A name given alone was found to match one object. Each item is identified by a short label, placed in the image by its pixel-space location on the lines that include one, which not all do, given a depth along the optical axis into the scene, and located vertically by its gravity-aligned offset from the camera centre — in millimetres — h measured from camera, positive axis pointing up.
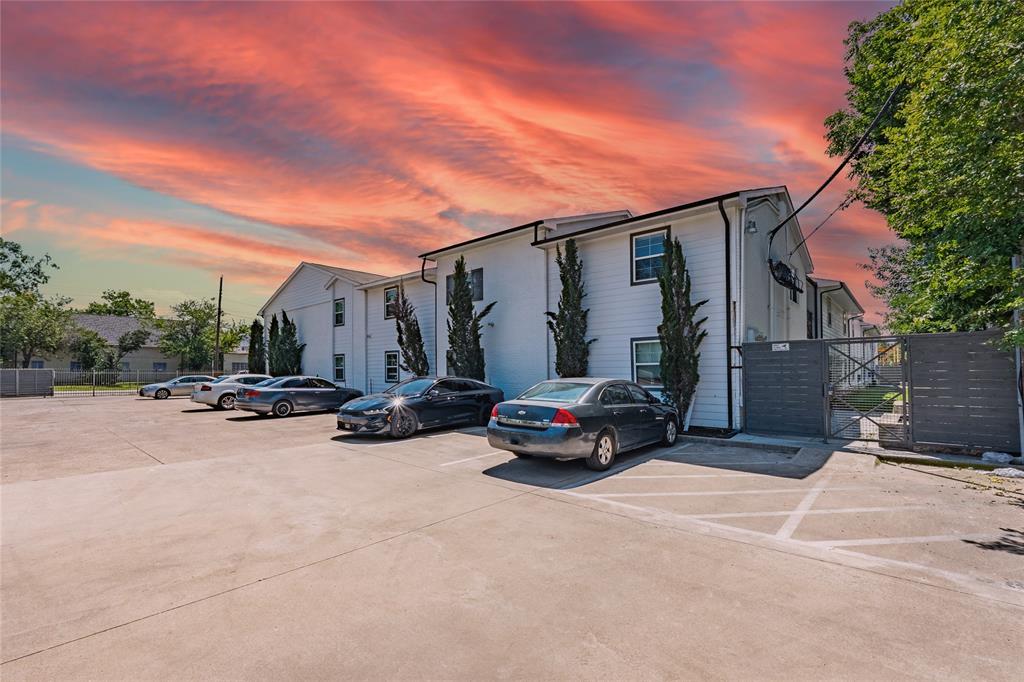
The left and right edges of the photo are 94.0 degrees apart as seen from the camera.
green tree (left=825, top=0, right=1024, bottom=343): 6352 +3050
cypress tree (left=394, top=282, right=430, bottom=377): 19719 +693
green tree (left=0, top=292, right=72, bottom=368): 37781 +2546
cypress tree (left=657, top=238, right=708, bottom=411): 11852 +598
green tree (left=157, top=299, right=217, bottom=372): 46406 +2409
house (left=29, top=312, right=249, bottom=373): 46156 +1830
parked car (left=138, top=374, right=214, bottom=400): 28125 -1674
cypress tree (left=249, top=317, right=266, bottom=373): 30641 +716
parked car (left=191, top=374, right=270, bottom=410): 19484 -1347
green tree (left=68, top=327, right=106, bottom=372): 41750 +917
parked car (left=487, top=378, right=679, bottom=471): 7480 -1038
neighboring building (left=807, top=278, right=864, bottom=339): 21172 +2718
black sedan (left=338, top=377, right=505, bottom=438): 11195 -1195
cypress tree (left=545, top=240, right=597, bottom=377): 14016 +1054
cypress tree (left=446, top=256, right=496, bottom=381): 16953 +993
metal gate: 9289 -645
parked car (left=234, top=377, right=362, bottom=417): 15969 -1271
